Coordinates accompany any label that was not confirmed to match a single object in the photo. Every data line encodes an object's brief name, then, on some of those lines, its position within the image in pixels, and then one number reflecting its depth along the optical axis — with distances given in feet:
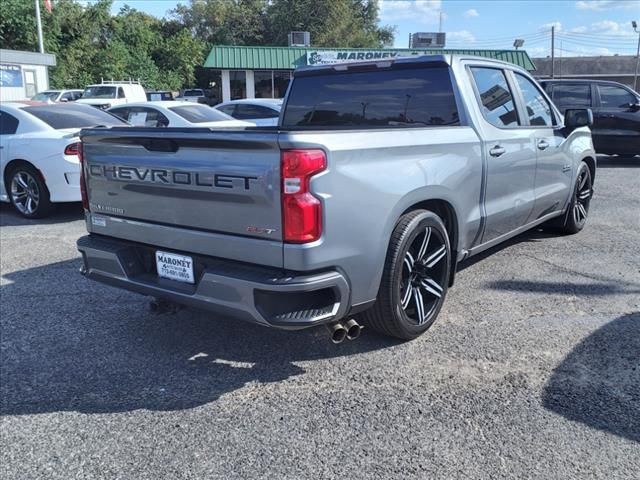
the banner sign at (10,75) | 87.40
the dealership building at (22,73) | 87.97
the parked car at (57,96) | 87.58
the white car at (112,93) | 88.23
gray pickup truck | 9.91
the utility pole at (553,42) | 151.94
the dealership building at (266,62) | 104.99
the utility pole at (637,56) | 152.29
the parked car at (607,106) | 42.09
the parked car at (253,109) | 47.73
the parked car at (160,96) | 103.19
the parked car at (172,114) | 35.42
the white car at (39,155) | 25.09
